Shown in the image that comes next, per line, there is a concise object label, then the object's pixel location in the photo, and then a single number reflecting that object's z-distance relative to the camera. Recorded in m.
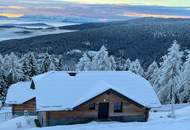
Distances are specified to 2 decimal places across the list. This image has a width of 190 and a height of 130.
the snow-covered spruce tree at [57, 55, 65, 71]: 81.34
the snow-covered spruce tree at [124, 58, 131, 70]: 87.03
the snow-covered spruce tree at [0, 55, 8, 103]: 69.75
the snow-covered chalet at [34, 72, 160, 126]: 35.03
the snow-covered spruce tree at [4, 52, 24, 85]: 75.07
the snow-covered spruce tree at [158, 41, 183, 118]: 56.88
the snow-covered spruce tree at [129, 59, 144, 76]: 79.35
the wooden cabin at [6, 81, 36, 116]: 50.50
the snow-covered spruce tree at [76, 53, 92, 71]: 75.93
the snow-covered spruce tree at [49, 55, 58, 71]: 78.10
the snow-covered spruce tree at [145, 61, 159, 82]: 78.53
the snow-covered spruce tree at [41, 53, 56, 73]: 78.31
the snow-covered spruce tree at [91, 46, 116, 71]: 70.44
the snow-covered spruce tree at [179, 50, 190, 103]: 60.03
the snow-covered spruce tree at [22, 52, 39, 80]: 76.25
